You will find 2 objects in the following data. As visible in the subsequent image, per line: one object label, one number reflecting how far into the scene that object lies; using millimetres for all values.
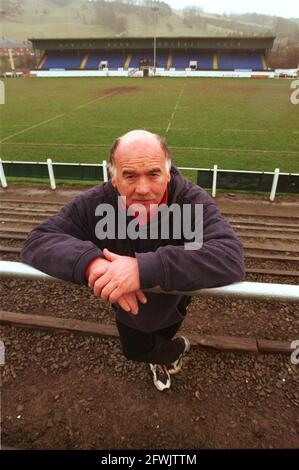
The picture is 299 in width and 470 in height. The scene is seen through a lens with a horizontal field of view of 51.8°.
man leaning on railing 1528
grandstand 56375
